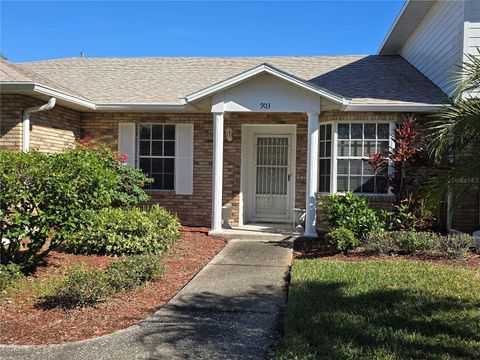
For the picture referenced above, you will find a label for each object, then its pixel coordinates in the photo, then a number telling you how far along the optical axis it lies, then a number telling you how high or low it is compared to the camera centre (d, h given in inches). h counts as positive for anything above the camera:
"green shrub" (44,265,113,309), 203.8 -51.2
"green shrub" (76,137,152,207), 389.1 +0.1
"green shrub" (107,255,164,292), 224.4 -48.1
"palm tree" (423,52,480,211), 220.6 +21.5
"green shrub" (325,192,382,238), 348.5 -25.4
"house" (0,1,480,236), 381.4 +61.5
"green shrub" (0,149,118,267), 229.6 -9.7
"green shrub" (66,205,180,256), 309.3 -39.9
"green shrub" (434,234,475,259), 306.5 -43.1
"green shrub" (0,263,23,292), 226.7 -49.6
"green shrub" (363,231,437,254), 323.0 -42.5
